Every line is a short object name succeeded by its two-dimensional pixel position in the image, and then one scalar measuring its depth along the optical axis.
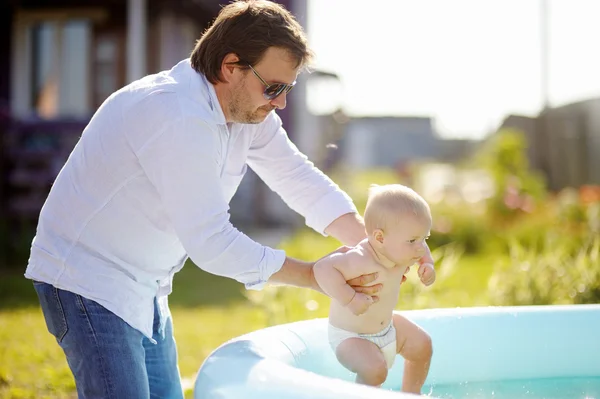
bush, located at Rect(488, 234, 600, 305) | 4.56
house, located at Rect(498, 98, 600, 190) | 11.81
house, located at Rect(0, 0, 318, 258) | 10.26
